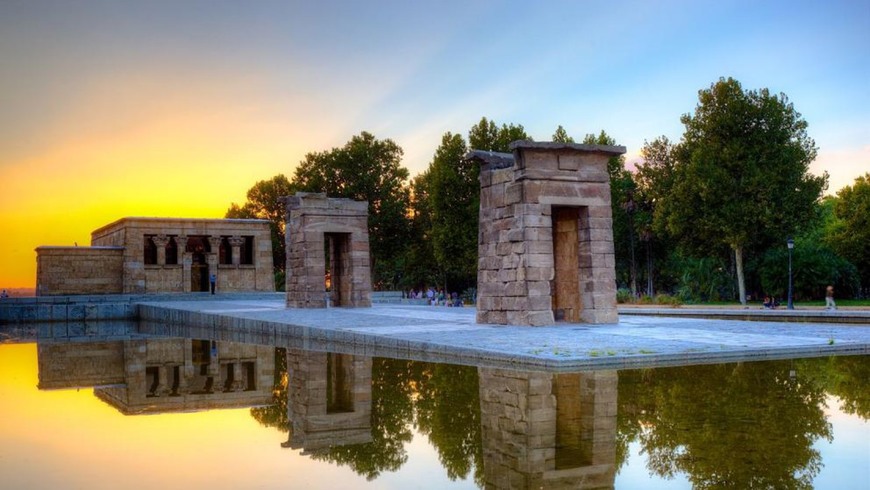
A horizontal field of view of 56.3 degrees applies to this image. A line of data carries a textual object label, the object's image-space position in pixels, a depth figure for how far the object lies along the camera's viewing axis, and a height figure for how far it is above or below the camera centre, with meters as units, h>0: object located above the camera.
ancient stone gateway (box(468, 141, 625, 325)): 17.91 +0.96
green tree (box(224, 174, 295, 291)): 70.81 +7.37
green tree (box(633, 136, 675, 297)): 51.06 +5.66
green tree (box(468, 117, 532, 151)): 49.50 +8.83
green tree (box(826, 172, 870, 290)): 48.12 +2.17
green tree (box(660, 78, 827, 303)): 40.00 +4.94
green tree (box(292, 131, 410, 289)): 58.09 +7.34
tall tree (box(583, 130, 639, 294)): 53.87 +4.68
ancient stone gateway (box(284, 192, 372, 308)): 29.48 +1.33
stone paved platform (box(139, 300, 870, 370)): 11.71 -1.10
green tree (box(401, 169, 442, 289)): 59.41 +3.30
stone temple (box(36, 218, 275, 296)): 46.16 +1.66
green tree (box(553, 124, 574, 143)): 54.84 +9.68
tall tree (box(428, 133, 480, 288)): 47.50 +4.35
